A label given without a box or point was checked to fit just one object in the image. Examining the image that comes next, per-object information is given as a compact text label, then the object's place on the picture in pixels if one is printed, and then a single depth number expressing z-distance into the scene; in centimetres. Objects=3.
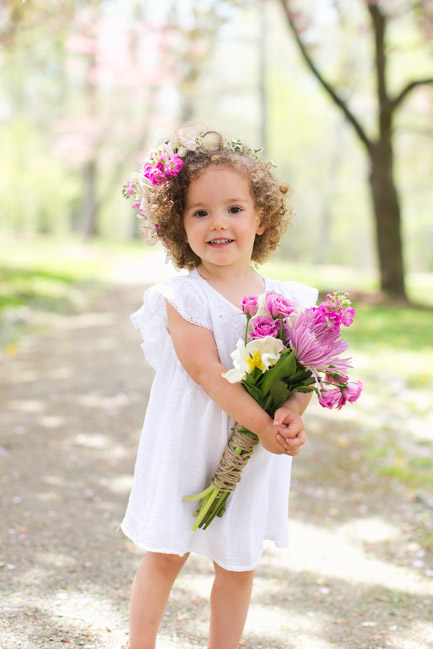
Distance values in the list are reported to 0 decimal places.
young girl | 197
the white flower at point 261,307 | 186
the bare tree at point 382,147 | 1052
